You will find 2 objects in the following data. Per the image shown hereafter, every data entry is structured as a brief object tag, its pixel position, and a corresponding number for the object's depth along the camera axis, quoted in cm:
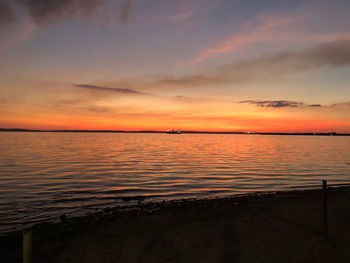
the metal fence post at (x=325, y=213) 802
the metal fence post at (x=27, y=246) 461
